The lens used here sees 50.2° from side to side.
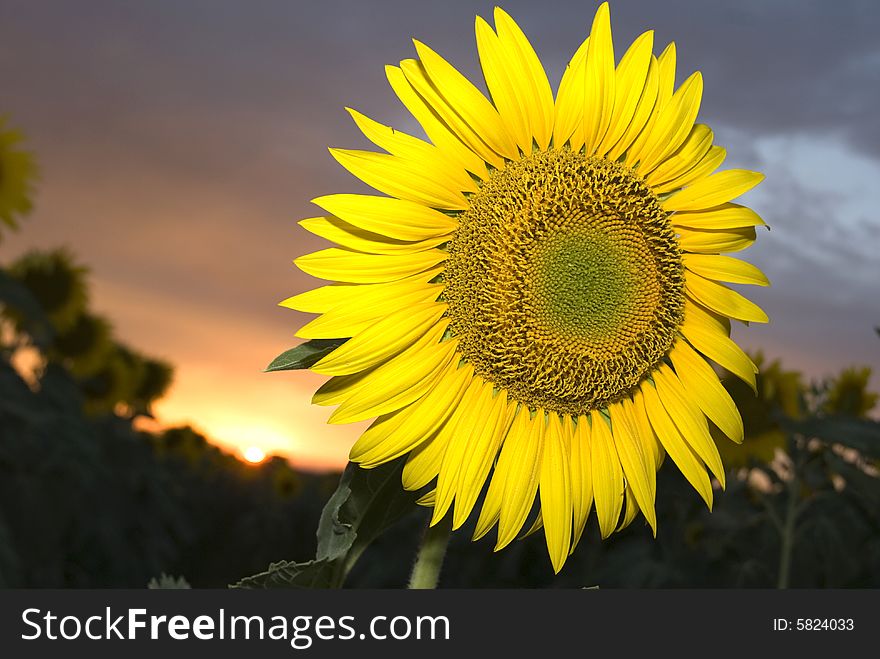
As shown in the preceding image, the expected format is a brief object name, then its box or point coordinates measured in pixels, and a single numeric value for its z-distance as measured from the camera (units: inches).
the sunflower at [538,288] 17.7
